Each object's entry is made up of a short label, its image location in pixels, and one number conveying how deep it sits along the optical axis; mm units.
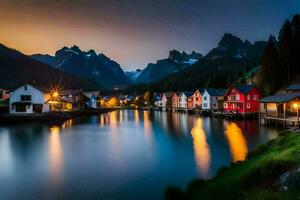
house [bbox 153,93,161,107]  158800
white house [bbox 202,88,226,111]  102375
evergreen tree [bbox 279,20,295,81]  82500
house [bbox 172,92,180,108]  133500
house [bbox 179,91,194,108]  123375
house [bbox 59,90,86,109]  106119
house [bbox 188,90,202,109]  111812
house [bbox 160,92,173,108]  144125
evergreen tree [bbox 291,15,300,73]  83688
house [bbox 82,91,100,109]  121500
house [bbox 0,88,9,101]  93706
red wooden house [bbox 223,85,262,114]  76375
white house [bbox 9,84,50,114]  72375
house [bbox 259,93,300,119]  51694
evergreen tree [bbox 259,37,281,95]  78062
